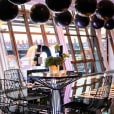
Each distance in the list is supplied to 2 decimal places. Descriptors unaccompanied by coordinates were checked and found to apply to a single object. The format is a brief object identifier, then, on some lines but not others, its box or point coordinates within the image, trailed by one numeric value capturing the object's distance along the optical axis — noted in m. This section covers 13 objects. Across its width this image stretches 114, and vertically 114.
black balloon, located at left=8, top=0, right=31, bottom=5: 2.83
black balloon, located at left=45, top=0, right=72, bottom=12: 2.94
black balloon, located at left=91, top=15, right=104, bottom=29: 4.37
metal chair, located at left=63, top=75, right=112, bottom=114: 4.16
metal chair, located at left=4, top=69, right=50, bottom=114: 4.34
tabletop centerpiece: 5.04
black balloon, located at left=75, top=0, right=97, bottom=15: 3.31
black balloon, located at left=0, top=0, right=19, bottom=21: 3.13
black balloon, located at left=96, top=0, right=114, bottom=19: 3.56
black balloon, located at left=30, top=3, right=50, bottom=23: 3.48
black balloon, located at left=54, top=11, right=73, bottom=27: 4.13
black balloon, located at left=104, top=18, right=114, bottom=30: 4.32
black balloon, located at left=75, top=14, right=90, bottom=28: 4.34
